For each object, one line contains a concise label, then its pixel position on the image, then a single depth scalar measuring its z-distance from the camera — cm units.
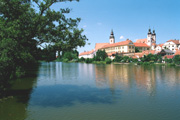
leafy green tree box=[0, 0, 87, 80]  1056
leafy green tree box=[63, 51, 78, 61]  13418
